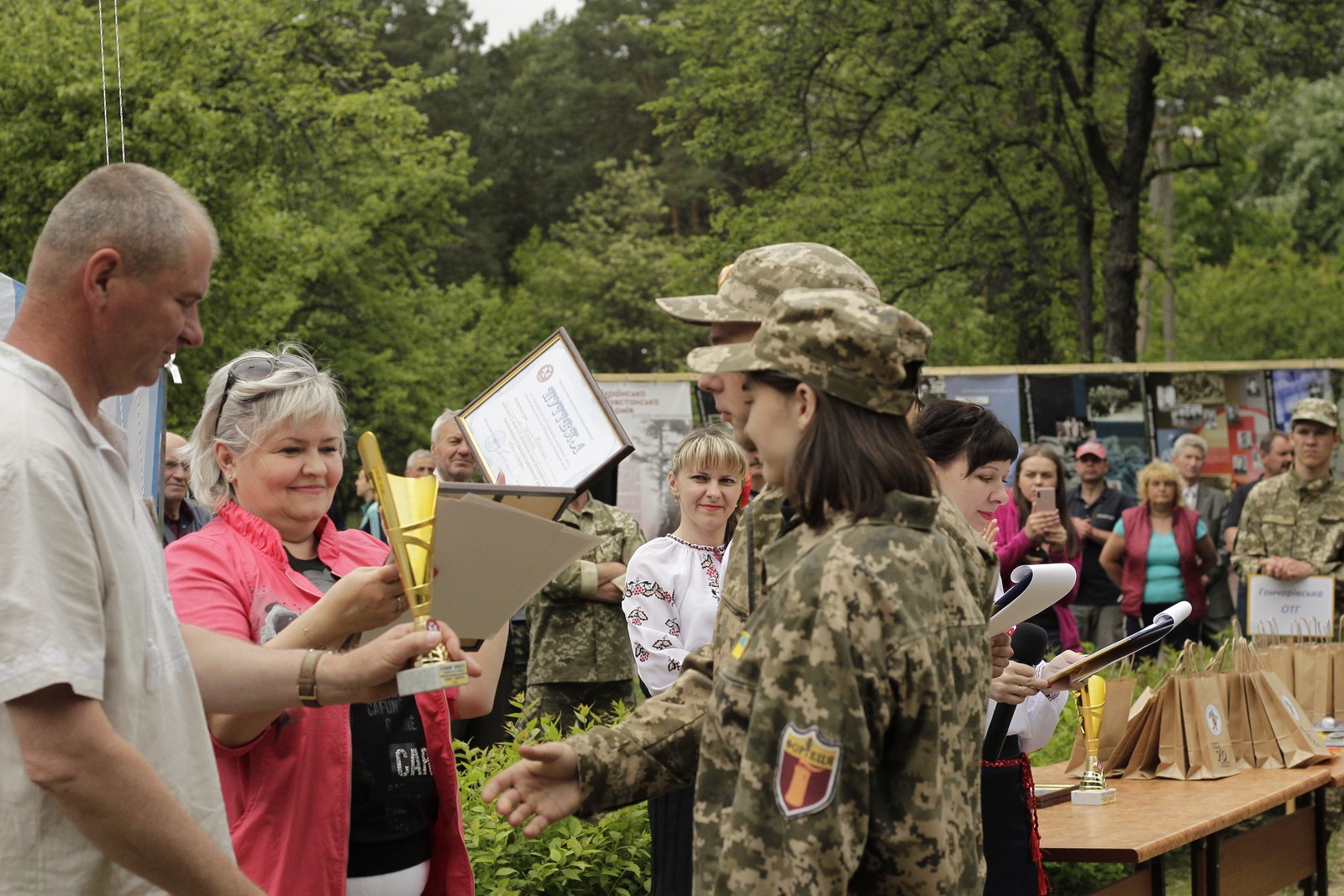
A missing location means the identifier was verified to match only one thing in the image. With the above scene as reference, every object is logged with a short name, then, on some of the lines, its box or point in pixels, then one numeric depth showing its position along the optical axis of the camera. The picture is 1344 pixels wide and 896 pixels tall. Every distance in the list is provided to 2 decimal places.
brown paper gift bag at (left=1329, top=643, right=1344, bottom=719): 6.59
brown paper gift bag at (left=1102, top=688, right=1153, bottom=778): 5.55
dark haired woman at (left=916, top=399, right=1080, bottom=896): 3.94
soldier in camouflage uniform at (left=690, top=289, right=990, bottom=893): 2.13
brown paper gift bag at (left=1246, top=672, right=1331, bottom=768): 5.76
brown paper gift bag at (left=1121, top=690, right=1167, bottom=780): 5.53
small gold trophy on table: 4.99
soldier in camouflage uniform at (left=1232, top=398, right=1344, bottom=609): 8.74
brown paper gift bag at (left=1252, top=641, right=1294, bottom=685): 6.60
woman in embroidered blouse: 5.00
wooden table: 4.42
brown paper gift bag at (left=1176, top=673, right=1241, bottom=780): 5.51
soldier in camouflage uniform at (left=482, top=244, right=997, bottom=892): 2.58
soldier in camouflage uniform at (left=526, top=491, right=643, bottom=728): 7.25
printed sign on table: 8.05
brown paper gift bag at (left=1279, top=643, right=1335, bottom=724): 6.55
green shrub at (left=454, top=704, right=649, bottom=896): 4.73
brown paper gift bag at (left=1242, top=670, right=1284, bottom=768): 5.74
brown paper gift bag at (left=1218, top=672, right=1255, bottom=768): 5.71
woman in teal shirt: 9.73
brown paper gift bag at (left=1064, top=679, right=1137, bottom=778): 5.48
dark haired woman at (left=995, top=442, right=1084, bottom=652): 7.78
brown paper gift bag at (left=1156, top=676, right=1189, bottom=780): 5.50
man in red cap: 9.78
